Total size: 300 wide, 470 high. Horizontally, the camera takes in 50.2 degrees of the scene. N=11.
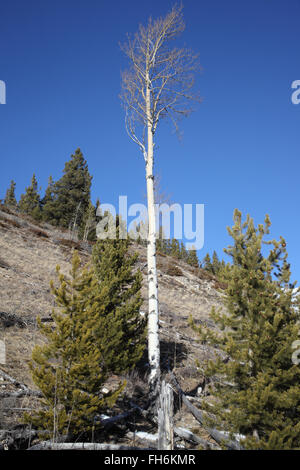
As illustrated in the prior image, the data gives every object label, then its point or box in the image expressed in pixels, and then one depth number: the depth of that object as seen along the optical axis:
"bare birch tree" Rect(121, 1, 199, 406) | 9.32
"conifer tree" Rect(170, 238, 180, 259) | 57.05
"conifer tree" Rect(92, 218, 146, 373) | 7.88
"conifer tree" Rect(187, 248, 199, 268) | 66.81
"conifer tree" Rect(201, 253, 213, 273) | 57.81
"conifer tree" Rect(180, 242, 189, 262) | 64.69
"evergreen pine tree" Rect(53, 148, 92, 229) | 34.41
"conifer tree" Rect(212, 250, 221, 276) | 57.97
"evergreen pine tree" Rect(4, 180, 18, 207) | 56.04
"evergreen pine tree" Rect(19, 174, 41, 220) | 42.84
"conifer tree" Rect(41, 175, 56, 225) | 34.78
